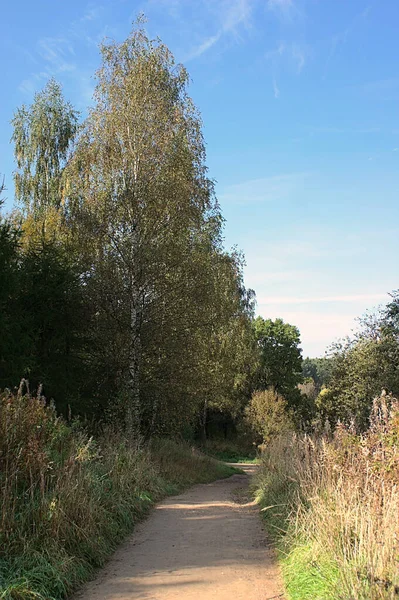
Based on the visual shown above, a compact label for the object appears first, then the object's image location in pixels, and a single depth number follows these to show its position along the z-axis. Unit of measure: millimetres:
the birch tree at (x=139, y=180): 16500
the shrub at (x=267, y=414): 35409
